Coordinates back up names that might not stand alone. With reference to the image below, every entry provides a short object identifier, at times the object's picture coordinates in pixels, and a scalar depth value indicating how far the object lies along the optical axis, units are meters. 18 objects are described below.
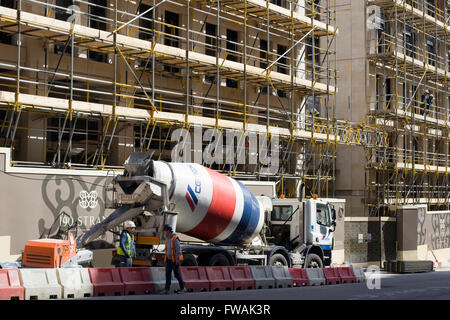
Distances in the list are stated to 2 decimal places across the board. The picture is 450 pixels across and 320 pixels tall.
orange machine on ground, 18.66
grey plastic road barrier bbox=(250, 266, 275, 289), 22.38
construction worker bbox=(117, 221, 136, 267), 20.03
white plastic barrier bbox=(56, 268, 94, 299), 17.89
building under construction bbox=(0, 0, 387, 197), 25.59
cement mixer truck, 20.62
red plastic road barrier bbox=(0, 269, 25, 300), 16.58
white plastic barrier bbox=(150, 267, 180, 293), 19.70
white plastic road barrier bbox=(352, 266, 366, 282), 26.54
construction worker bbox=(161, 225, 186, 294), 18.89
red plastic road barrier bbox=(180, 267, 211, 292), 20.22
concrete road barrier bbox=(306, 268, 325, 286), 24.30
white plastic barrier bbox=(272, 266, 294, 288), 23.00
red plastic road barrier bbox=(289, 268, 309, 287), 23.74
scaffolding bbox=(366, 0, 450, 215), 44.03
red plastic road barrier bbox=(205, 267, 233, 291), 20.89
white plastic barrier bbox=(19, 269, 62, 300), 17.11
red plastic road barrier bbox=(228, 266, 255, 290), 21.66
